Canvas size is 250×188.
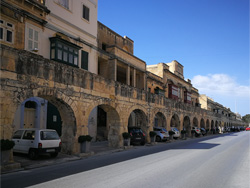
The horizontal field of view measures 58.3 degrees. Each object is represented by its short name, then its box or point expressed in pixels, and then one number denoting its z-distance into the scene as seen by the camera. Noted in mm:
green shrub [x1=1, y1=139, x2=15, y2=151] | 8461
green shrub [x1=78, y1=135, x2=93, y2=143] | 13013
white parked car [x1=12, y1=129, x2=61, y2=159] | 10883
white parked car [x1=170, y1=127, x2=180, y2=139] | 27131
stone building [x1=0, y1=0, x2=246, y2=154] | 10078
